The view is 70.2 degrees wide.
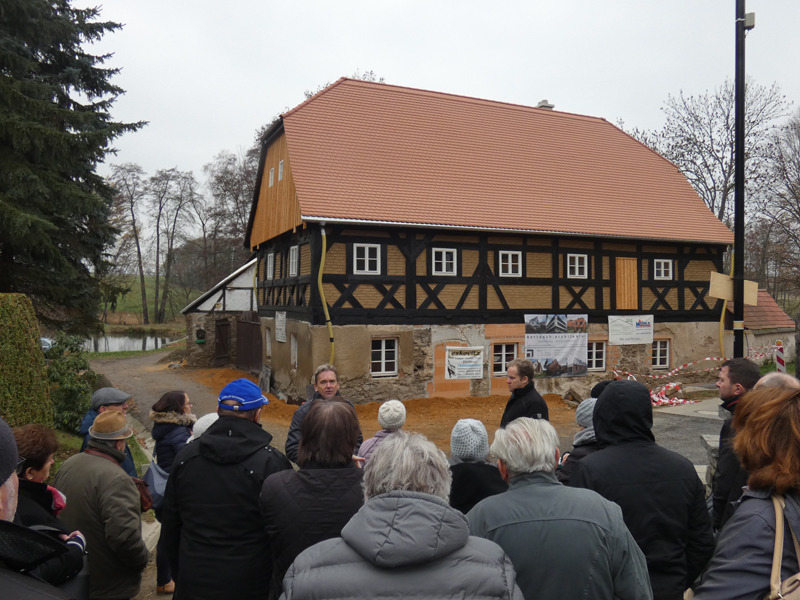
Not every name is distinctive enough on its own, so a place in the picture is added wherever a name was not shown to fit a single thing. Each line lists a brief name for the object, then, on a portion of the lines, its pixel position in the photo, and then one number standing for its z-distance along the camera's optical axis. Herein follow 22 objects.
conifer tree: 10.71
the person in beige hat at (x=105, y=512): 3.43
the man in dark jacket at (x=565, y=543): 2.21
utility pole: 7.12
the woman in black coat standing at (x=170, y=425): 4.63
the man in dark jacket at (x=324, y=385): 5.00
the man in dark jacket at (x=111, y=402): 4.55
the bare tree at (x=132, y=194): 41.38
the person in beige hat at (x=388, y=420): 4.28
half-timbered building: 14.25
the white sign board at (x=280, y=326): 16.53
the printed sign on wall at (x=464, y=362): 15.12
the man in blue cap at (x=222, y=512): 2.90
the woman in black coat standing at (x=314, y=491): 2.59
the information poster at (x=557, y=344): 16.08
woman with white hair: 1.74
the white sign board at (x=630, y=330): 17.09
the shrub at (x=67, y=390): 9.73
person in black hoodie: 2.86
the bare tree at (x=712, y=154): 26.08
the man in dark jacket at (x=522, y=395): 5.78
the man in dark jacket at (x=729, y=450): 3.44
